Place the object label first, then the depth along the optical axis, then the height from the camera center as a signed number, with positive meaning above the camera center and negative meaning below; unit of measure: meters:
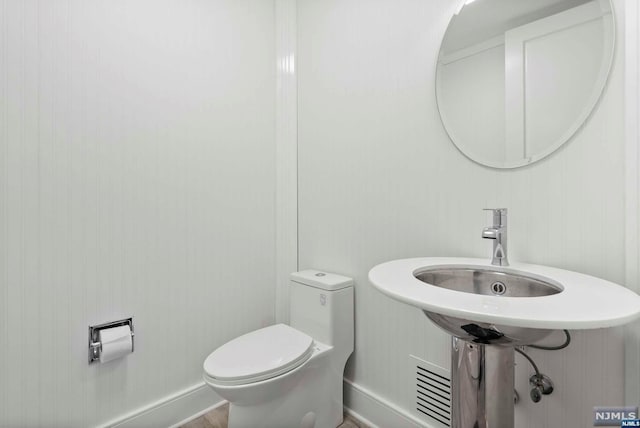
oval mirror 0.91 +0.47
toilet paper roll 1.20 -0.52
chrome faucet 0.95 -0.08
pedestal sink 0.56 -0.19
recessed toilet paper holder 1.22 -0.52
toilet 1.09 -0.58
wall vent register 1.18 -0.73
